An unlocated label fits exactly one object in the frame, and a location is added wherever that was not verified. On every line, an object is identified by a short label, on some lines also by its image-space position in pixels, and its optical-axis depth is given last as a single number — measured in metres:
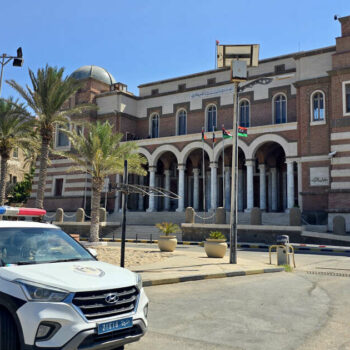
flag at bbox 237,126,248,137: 15.95
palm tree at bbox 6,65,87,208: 21.83
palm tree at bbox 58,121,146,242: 21.69
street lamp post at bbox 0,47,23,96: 19.00
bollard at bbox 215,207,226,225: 25.45
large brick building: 26.23
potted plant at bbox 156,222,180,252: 16.95
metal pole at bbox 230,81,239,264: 13.08
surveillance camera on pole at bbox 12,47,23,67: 19.00
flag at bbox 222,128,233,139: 27.20
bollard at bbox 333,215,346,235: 21.56
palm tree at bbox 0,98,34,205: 24.31
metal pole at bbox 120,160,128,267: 9.57
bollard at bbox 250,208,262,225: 24.19
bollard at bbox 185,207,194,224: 26.34
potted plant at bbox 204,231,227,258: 14.85
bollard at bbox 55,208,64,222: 31.33
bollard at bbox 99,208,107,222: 29.67
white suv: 3.48
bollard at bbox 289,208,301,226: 22.83
